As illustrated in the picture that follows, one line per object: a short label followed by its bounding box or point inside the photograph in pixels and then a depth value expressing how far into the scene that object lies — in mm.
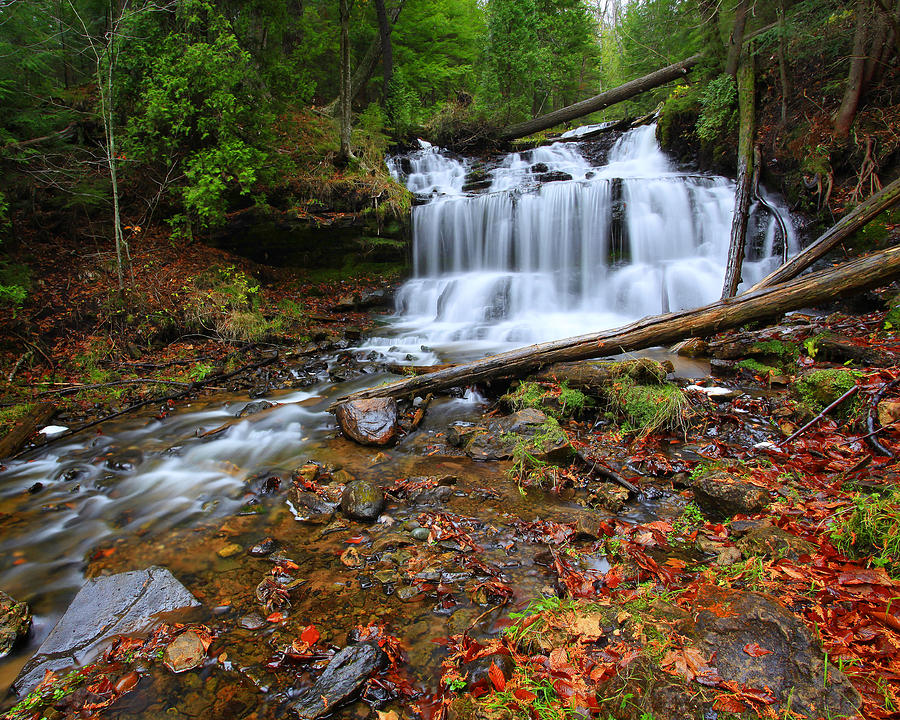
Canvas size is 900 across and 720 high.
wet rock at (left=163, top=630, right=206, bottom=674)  2333
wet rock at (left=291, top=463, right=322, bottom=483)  4371
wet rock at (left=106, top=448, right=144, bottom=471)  4922
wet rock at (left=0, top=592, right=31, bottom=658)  2518
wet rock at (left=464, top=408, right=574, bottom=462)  4160
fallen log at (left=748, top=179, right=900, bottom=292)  6160
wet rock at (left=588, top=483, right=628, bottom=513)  3477
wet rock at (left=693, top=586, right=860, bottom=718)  1480
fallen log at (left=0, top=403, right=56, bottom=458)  5148
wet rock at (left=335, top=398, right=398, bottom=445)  5125
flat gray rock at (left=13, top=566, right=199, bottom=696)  2432
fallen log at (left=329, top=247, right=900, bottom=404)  5148
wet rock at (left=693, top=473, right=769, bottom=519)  3014
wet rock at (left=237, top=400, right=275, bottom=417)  6234
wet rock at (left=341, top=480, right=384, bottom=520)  3623
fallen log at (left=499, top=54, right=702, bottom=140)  16297
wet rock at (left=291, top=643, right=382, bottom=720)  2051
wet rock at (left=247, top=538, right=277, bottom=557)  3307
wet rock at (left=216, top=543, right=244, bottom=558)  3365
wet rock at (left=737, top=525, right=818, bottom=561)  2391
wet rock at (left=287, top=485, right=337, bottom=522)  3764
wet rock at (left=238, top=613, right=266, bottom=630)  2572
